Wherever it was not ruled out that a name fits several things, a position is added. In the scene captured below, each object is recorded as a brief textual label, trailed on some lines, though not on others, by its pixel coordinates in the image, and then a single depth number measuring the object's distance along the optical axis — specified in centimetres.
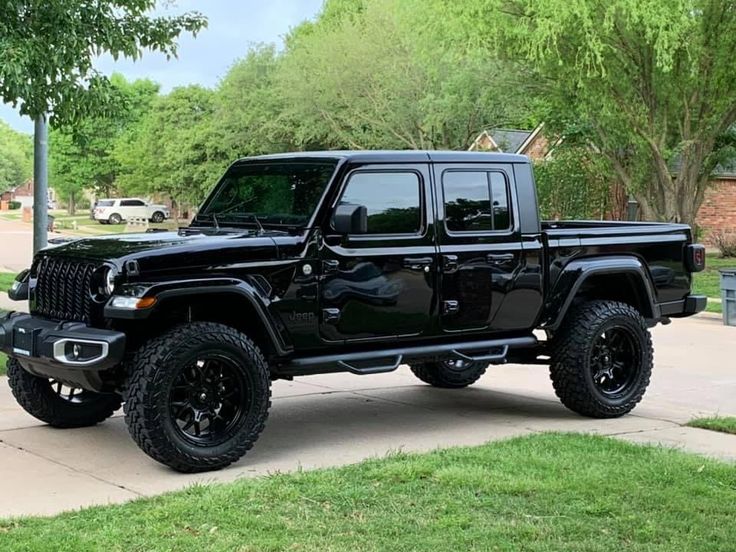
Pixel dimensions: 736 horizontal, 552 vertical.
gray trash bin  1662
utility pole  1466
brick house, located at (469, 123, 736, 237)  3694
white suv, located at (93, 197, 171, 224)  6588
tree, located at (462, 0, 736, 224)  2339
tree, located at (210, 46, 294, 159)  5188
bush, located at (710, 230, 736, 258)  3164
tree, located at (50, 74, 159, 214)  8212
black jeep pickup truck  679
